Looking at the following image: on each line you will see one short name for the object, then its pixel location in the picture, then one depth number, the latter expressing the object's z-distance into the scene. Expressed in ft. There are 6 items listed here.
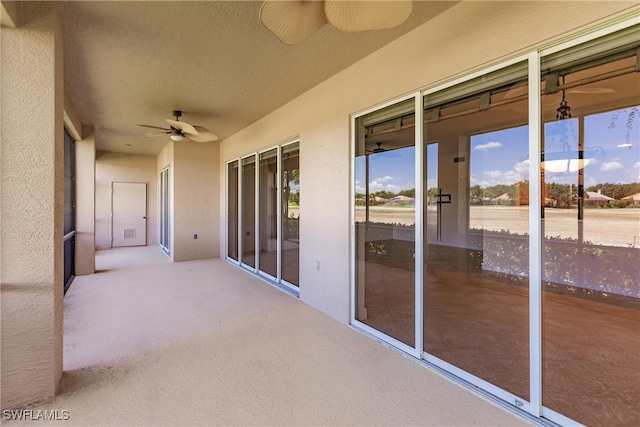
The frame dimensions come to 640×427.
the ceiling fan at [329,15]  4.64
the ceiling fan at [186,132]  12.68
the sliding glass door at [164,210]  24.47
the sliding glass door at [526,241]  5.86
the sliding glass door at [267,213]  14.46
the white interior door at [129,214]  27.91
